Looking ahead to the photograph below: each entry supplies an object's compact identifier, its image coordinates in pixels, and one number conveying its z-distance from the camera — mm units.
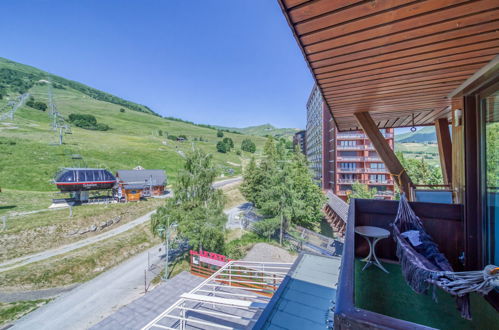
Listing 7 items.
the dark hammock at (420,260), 2055
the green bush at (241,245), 14414
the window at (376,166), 29062
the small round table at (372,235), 3343
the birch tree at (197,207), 12852
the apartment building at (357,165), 29062
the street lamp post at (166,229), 11715
